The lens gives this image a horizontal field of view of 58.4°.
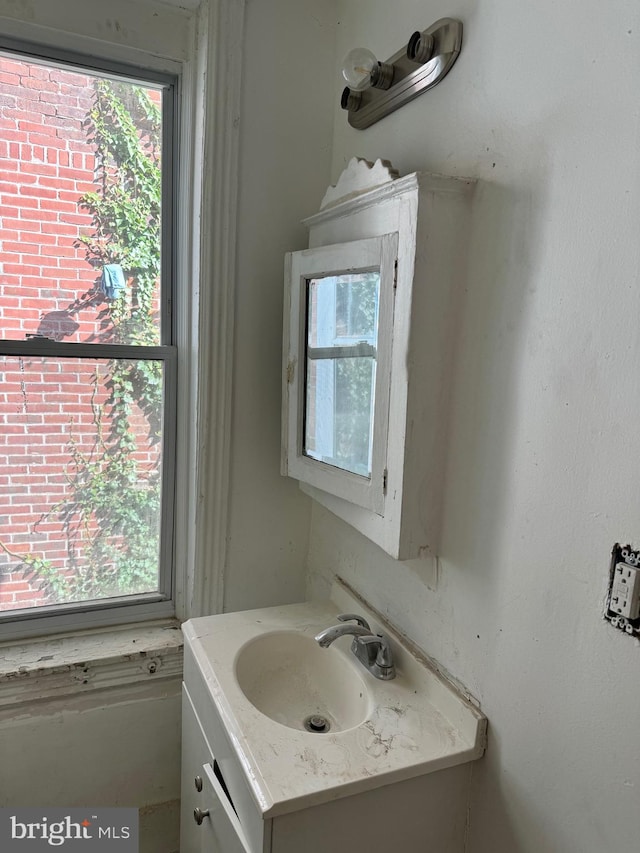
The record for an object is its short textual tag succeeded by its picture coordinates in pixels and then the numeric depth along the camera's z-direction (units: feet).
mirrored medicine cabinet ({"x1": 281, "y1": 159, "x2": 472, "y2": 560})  3.34
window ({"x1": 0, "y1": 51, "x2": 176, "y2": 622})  4.71
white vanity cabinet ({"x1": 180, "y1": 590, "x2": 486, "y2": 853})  2.99
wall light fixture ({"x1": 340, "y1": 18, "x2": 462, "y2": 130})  3.52
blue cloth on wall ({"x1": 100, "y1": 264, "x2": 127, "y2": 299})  5.02
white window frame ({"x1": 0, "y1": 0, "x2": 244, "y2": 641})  4.64
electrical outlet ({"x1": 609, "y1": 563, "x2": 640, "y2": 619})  2.41
